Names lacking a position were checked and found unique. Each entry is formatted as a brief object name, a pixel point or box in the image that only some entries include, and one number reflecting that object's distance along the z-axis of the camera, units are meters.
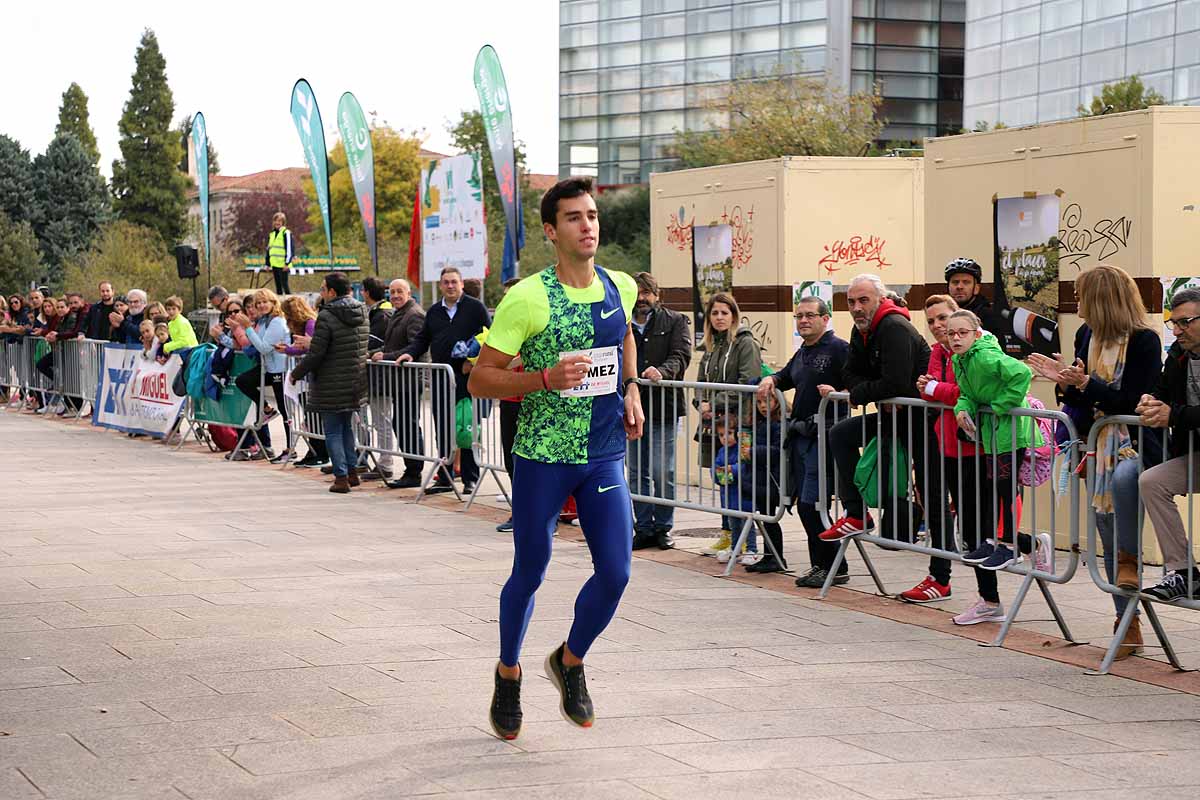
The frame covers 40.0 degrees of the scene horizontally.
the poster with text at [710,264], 15.23
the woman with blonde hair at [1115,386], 7.32
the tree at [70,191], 79.75
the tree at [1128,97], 53.36
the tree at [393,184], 80.38
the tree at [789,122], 51.50
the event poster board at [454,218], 23.92
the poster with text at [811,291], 14.46
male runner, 5.68
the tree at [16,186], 77.62
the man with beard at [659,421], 11.10
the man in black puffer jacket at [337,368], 14.50
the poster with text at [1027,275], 11.09
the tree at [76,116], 108.44
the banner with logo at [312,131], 28.92
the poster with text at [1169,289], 10.35
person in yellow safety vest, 36.16
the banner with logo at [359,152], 28.88
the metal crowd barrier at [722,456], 9.89
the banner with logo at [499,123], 23.64
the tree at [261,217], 107.00
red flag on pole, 28.61
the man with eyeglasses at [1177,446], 6.79
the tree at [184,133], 105.56
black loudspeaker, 38.91
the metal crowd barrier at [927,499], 7.89
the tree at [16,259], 71.06
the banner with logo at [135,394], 19.86
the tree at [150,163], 101.56
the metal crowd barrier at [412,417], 13.62
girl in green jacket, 7.96
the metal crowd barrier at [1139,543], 6.99
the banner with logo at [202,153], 33.69
